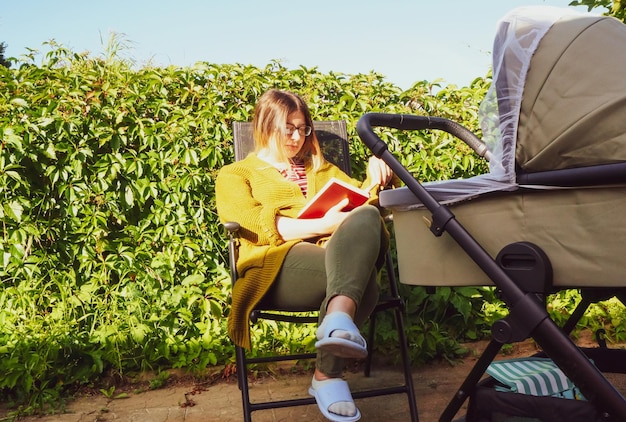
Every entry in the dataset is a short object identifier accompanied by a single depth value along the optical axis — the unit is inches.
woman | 81.4
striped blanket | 68.3
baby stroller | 55.9
